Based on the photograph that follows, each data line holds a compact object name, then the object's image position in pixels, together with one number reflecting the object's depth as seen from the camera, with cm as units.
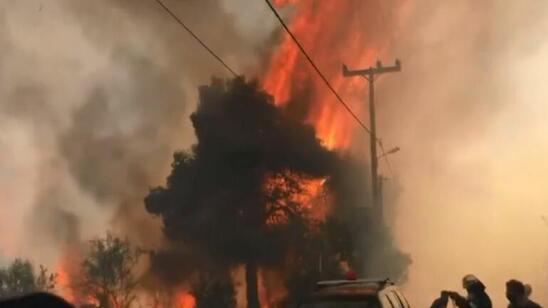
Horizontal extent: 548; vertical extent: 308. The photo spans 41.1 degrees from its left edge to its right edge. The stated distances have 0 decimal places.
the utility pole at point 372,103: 3259
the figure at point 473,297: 977
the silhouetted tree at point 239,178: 3828
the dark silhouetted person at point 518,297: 912
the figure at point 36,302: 342
